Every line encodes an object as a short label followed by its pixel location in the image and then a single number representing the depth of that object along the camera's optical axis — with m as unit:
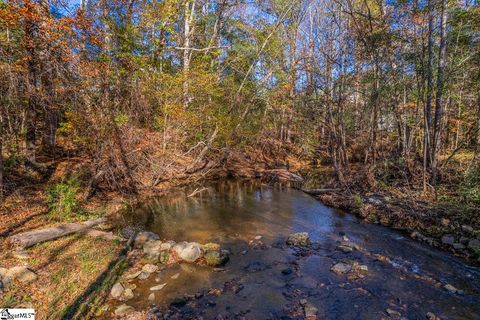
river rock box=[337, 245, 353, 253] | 7.28
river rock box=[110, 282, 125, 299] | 5.05
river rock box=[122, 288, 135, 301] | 5.06
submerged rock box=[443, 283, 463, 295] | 5.39
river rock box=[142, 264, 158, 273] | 5.98
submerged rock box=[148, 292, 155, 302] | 5.05
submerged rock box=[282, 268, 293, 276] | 6.10
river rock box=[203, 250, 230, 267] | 6.36
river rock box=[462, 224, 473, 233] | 7.50
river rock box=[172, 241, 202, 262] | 6.54
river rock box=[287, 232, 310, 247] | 7.66
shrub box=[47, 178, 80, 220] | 7.80
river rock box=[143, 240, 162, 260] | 6.55
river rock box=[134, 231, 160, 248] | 7.11
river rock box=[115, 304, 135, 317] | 4.59
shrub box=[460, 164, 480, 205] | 8.14
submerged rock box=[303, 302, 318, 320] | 4.68
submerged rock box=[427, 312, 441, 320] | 4.63
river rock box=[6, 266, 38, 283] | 4.79
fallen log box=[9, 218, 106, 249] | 5.87
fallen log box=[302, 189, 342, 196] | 13.12
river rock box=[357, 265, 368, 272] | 6.23
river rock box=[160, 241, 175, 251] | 6.80
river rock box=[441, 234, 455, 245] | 7.46
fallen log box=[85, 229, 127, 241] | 7.07
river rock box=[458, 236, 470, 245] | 7.26
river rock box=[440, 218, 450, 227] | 8.05
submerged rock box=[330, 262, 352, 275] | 6.16
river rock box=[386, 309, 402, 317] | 4.72
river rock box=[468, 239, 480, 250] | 6.87
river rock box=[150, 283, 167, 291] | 5.38
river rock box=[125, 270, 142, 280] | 5.66
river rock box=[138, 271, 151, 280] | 5.73
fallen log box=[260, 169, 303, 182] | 17.23
